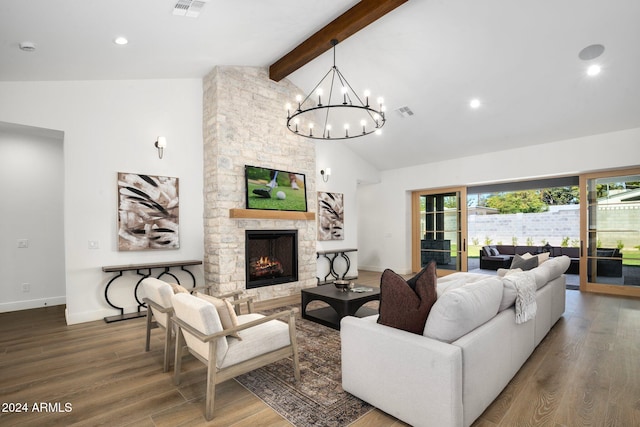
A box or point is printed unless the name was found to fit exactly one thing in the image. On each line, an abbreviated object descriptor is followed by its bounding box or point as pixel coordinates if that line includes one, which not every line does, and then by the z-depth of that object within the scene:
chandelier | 5.88
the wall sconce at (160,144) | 4.82
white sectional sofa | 1.81
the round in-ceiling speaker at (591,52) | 3.95
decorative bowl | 4.18
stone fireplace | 5.07
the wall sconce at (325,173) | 6.96
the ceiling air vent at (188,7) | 3.14
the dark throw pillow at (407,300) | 2.07
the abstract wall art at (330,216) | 7.07
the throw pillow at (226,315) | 2.37
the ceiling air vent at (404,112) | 5.91
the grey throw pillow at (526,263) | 3.95
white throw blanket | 2.51
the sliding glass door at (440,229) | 7.54
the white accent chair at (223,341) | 2.16
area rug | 2.16
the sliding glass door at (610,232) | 5.49
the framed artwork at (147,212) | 4.57
